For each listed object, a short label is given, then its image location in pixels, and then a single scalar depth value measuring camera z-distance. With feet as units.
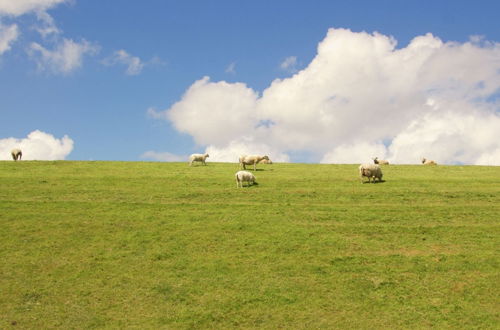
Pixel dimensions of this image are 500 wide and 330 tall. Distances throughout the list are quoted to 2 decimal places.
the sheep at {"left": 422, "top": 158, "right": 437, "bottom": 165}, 173.64
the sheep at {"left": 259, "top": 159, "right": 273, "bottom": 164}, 159.00
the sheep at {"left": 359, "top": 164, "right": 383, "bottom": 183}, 116.47
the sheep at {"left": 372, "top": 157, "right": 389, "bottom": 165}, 165.68
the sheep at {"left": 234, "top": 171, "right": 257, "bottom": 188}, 110.22
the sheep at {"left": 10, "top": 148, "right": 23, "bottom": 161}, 160.56
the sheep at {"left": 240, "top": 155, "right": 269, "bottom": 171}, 137.08
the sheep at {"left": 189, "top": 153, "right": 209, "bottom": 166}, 151.23
